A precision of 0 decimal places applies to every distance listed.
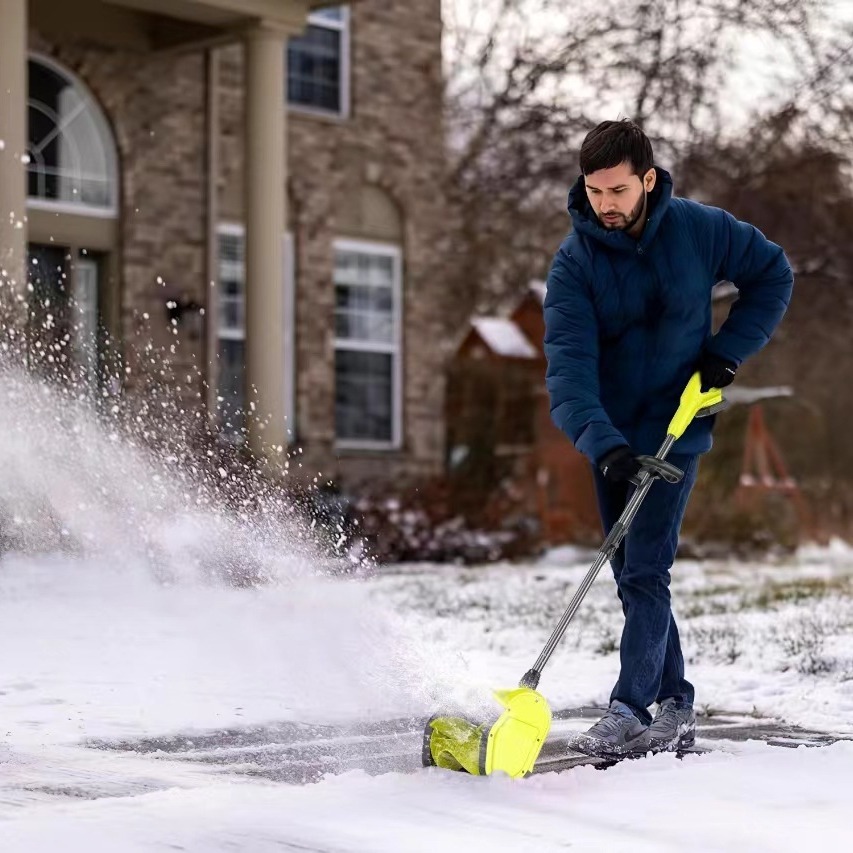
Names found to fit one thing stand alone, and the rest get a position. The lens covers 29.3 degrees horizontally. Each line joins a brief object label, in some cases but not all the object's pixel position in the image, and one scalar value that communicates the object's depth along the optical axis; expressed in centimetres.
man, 509
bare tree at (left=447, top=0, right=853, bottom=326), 1681
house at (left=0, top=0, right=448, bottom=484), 1278
